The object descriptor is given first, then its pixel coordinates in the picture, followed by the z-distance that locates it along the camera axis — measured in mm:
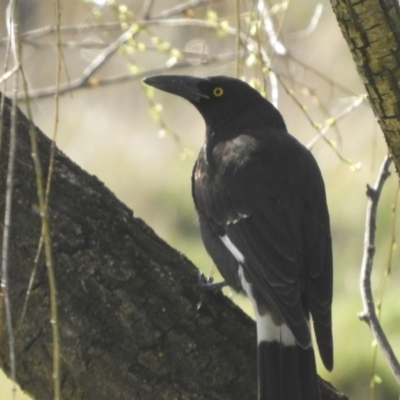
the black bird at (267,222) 6426
